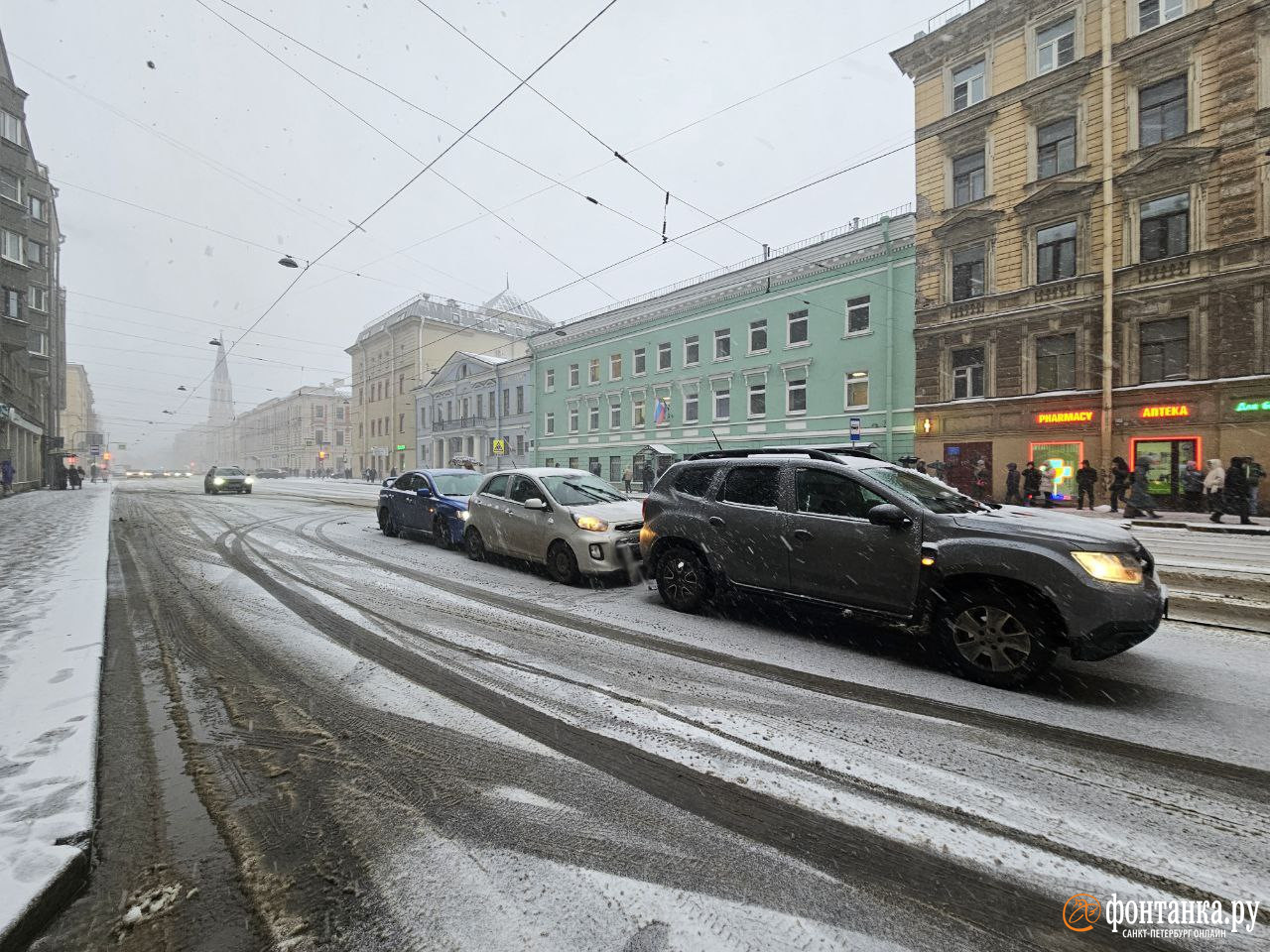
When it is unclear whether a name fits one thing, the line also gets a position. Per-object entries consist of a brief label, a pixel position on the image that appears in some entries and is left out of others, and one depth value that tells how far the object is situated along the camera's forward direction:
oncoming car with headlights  28.64
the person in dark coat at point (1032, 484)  19.27
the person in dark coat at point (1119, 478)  17.11
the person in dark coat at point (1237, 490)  14.20
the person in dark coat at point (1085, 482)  18.16
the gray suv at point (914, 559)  3.82
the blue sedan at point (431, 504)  10.30
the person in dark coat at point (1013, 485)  19.92
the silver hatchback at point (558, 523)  7.29
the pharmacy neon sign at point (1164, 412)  17.69
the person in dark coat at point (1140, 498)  16.03
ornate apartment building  17.03
